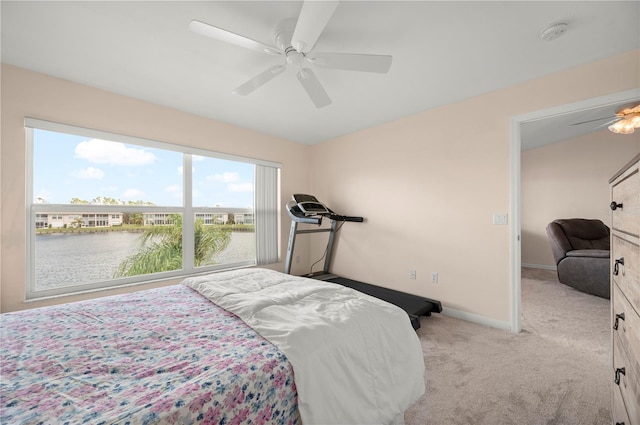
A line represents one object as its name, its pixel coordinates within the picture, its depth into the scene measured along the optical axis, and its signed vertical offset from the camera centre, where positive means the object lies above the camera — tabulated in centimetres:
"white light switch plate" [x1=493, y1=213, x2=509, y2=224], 249 -6
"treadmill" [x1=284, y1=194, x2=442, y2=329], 273 -79
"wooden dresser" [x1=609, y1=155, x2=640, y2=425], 86 -31
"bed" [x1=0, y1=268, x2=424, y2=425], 73 -53
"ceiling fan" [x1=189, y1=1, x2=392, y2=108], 133 +100
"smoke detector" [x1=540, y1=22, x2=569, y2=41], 168 +120
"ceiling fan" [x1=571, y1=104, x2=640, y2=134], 243 +93
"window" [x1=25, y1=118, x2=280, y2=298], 239 +2
